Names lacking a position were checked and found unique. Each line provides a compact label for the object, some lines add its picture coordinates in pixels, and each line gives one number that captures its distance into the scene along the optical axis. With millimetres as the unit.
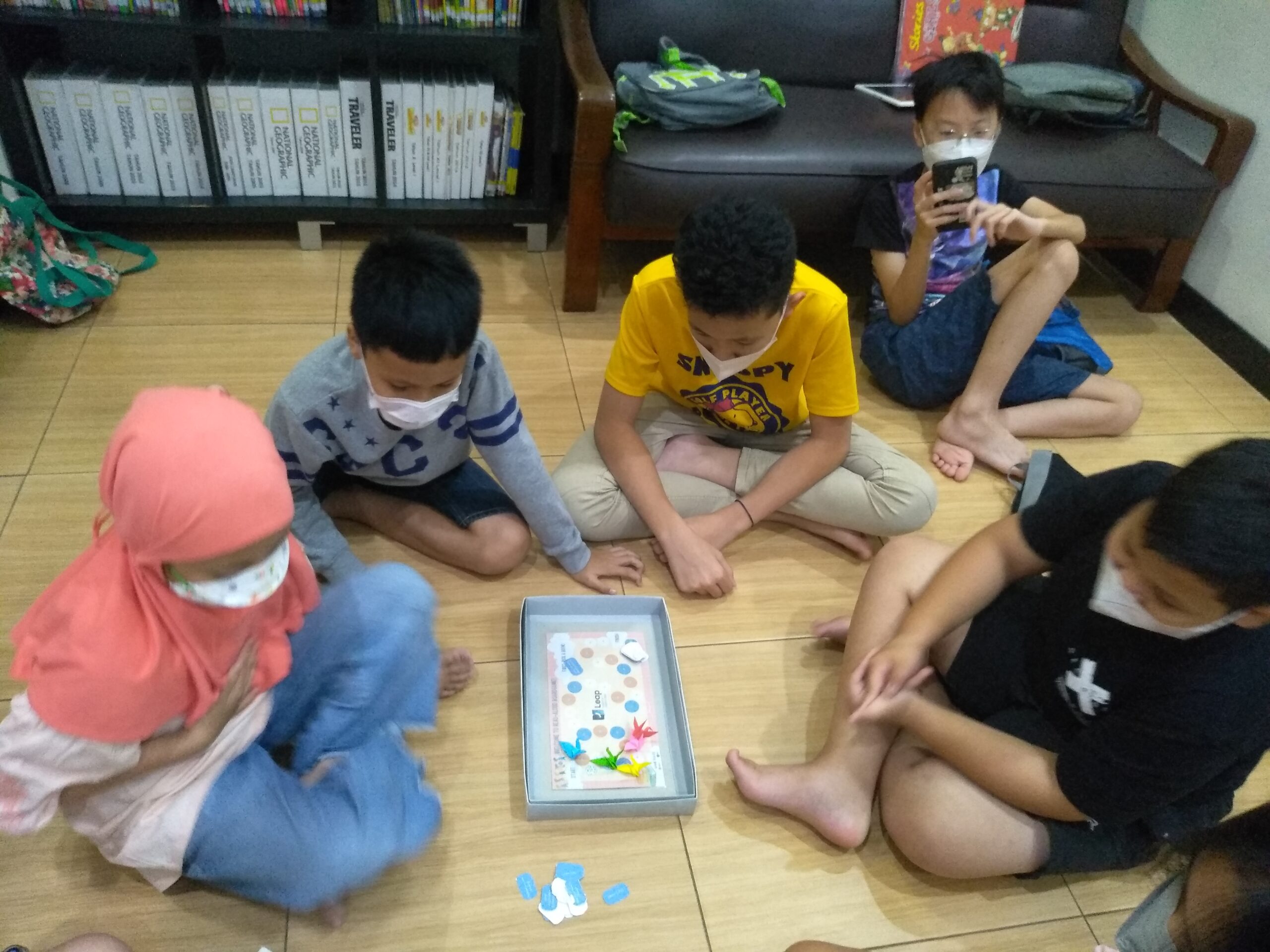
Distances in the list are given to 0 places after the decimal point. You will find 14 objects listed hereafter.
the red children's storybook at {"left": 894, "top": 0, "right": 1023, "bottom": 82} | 2158
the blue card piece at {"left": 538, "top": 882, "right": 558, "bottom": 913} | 1026
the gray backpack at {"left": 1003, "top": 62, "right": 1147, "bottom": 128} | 2018
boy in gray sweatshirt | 992
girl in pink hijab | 744
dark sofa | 1817
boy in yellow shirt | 1311
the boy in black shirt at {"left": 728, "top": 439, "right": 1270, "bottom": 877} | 793
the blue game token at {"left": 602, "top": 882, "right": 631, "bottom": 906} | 1042
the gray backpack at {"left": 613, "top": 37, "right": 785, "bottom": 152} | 1827
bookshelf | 1855
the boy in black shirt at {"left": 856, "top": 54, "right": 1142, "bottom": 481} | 1637
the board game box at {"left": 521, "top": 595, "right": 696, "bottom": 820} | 1114
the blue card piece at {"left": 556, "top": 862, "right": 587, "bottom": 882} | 1055
